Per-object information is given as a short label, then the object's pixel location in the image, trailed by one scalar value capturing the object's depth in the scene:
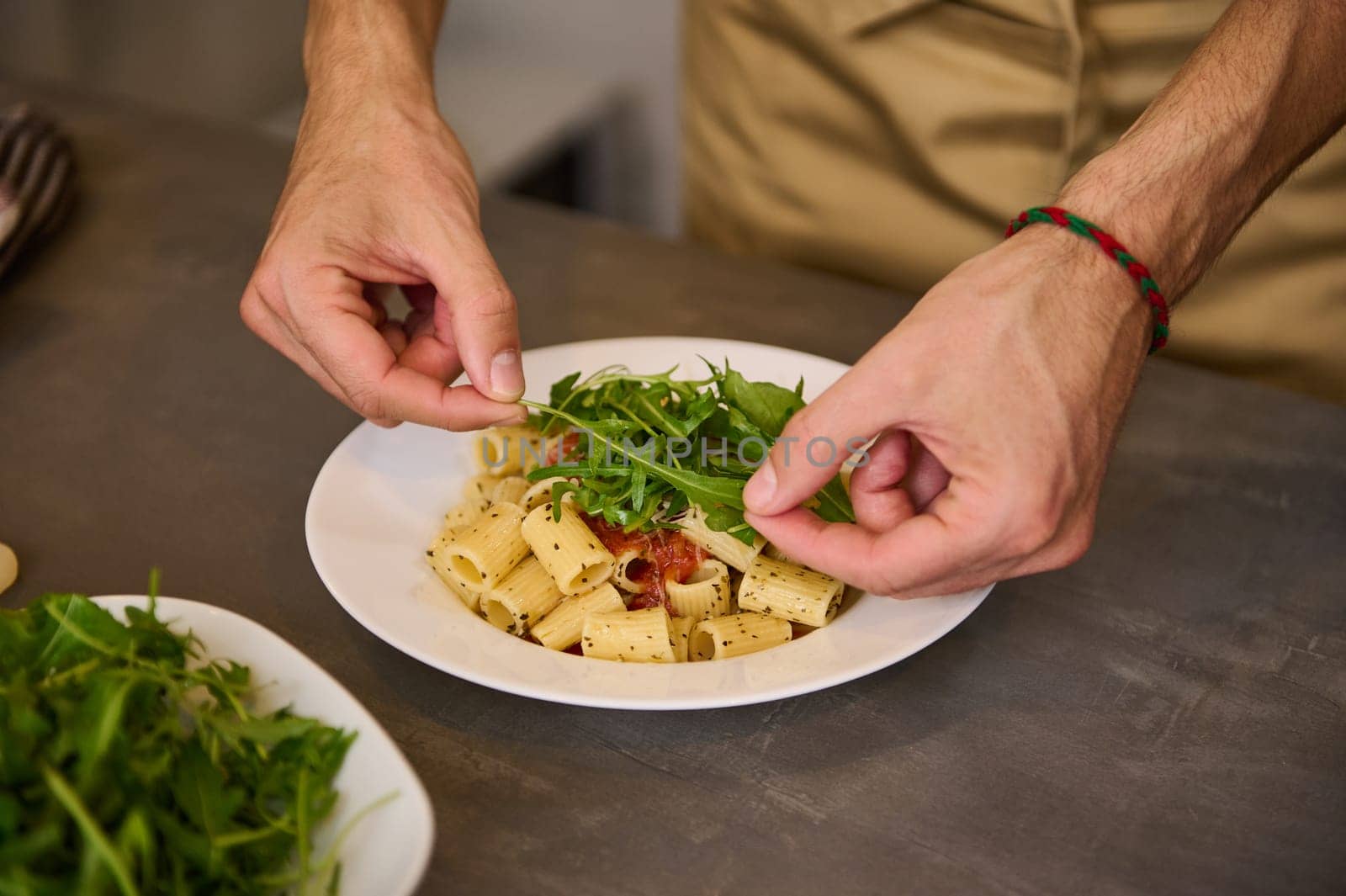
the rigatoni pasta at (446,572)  0.56
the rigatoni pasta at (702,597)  0.57
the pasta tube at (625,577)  0.57
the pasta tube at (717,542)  0.57
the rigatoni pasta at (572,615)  0.54
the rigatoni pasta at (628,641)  0.53
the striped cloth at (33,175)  0.74
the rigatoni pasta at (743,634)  0.54
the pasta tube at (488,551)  0.56
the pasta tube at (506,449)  0.61
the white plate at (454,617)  0.50
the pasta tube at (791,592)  0.54
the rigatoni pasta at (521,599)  0.55
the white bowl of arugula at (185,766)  0.41
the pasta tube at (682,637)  0.55
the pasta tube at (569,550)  0.55
